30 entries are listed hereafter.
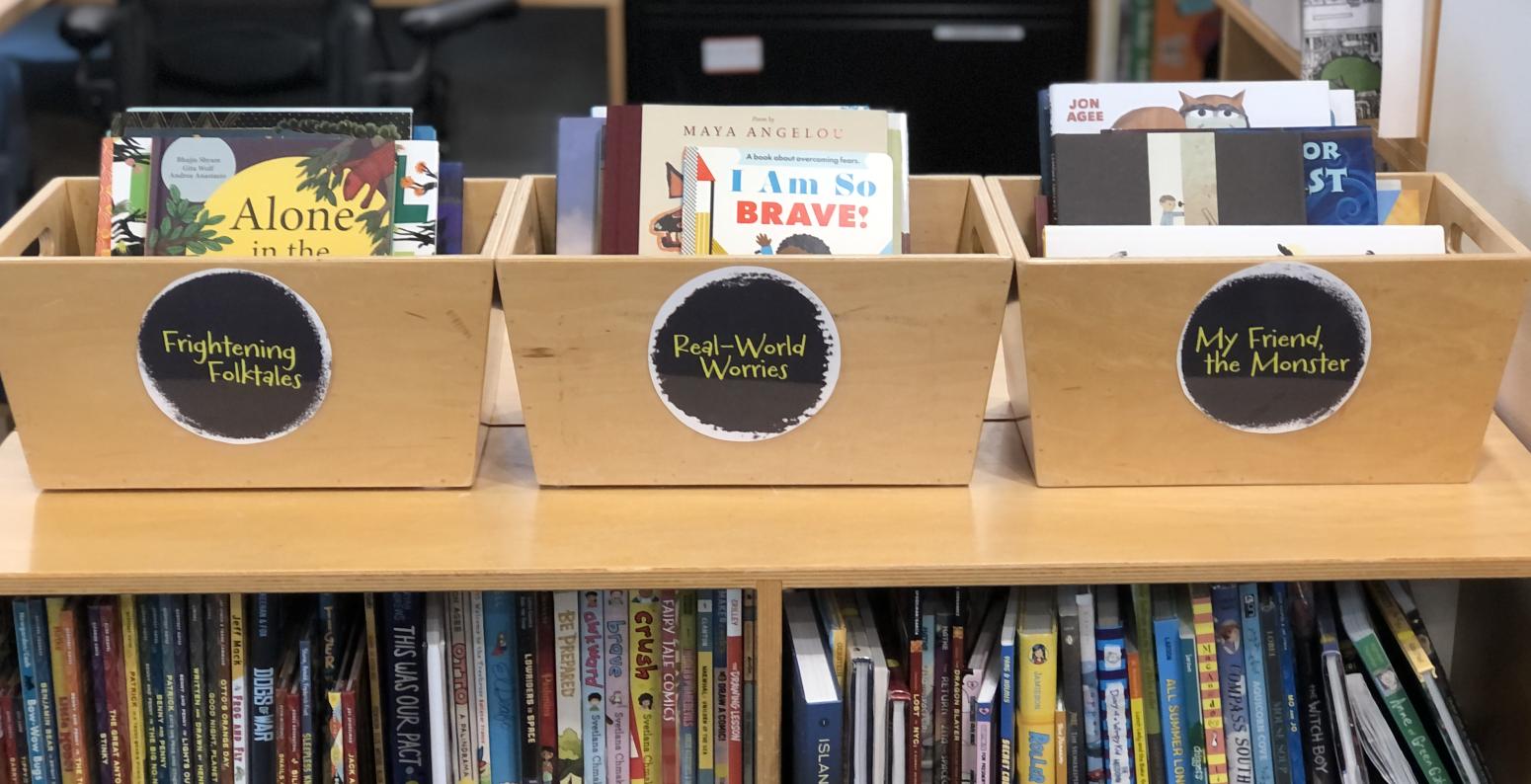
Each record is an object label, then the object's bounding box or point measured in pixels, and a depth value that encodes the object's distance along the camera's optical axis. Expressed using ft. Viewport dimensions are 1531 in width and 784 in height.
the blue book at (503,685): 4.29
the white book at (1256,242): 4.15
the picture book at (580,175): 4.55
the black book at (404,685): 4.24
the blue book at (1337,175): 4.42
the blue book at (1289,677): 4.29
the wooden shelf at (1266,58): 5.53
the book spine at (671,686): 4.29
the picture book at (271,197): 4.24
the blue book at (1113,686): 4.26
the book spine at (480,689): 4.29
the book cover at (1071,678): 4.24
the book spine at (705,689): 4.29
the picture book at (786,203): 4.22
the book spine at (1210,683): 4.23
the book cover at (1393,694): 4.29
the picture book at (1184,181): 4.40
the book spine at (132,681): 4.21
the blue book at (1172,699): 4.25
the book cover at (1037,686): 4.22
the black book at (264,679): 4.21
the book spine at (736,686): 4.22
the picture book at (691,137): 4.36
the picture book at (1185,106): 4.67
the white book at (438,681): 4.23
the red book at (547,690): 4.33
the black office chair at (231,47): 9.91
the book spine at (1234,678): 4.27
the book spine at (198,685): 4.21
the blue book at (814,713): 4.07
